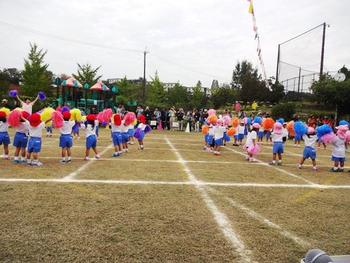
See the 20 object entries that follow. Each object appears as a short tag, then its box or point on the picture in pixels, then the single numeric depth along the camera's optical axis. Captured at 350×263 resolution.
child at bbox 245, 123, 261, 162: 13.24
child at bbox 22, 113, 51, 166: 10.33
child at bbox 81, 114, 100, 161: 11.70
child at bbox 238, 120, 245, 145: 19.20
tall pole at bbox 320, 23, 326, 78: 25.12
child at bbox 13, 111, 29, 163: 10.71
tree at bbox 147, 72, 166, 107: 51.16
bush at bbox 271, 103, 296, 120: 28.94
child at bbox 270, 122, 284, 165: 12.45
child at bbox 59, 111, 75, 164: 11.05
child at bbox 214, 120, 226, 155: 14.42
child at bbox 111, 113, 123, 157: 13.26
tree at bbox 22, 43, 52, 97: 39.84
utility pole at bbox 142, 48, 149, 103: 44.84
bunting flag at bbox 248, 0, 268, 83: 22.22
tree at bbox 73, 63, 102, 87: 46.91
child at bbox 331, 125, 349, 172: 11.74
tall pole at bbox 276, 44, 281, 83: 33.19
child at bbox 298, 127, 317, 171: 11.59
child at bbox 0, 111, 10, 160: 10.93
